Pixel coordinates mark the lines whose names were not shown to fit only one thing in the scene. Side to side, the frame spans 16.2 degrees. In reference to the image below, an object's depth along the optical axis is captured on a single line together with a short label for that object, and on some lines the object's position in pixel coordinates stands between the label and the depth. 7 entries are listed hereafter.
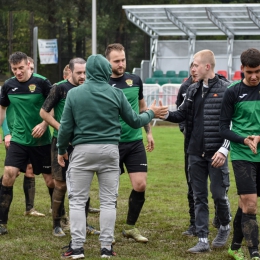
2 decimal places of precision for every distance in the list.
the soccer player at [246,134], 8.65
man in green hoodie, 8.73
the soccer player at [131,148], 10.48
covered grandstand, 41.49
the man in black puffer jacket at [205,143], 9.65
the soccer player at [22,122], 11.04
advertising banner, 43.74
